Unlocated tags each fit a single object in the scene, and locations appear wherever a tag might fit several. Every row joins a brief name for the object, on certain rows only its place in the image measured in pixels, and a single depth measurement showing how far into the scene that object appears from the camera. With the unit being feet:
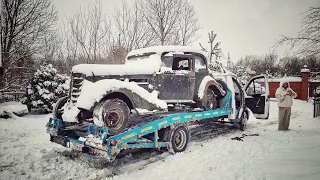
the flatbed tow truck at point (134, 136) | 12.00
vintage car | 13.21
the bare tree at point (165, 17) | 42.16
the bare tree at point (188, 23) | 43.34
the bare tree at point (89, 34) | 24.58
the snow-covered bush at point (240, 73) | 86.85
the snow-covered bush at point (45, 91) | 29.01
